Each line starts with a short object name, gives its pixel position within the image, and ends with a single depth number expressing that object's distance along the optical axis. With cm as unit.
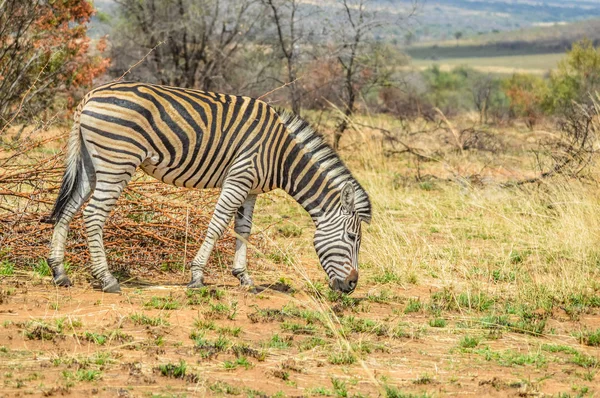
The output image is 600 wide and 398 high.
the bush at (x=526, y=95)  5081
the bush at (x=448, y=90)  7562
